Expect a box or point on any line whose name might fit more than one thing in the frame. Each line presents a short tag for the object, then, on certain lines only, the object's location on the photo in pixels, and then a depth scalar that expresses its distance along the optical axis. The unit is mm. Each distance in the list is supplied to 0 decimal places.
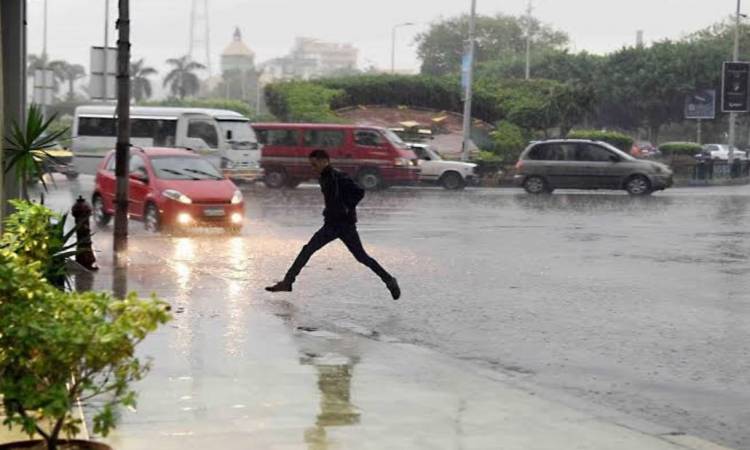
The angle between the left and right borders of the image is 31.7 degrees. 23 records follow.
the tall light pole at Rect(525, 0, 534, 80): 93250
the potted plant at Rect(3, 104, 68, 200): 13039
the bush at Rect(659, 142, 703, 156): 61062
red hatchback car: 24047
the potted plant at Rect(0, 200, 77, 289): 8039
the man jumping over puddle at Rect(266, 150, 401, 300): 14781
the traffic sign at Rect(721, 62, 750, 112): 56000
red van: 41531
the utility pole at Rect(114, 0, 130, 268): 18641
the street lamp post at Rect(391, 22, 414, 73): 113394
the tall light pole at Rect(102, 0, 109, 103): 19516
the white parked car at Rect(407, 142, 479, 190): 43438
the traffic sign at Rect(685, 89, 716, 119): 81750
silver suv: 39719
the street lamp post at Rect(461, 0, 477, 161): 52562
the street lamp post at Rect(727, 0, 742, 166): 56869
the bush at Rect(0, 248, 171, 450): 6066
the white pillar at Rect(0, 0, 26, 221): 13867
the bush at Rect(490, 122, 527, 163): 57844
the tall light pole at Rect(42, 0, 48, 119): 42531
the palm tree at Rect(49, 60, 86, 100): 170238
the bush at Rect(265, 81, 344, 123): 60688
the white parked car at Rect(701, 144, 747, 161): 69756
